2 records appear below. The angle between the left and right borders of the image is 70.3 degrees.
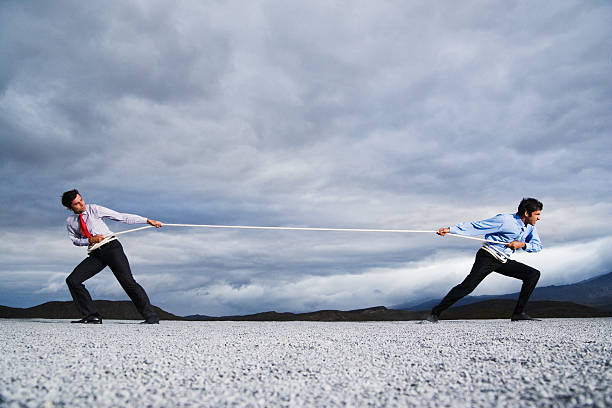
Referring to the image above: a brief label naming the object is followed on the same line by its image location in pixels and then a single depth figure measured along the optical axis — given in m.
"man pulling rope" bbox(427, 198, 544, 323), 7.41
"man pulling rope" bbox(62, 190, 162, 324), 7.28
